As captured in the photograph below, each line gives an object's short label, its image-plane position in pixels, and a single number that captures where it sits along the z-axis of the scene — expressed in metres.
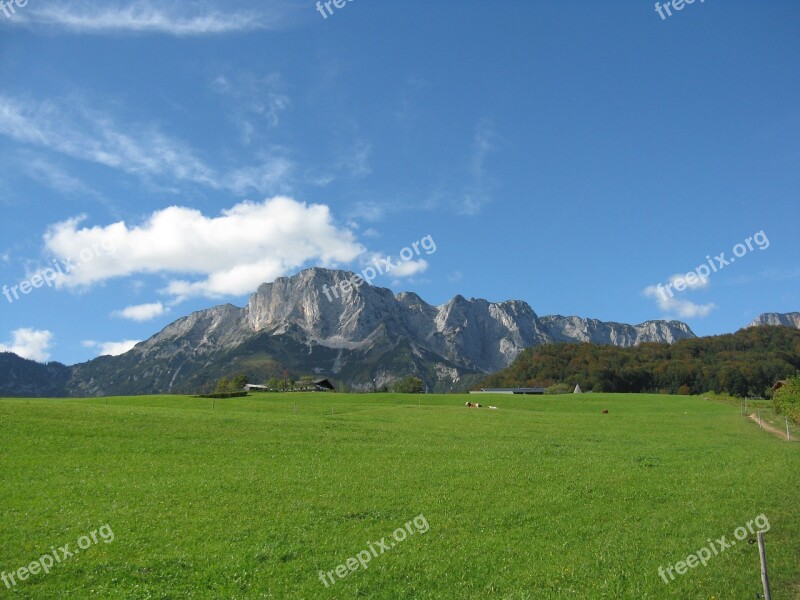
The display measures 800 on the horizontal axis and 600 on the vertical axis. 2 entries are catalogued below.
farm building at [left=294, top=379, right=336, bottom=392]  182.98
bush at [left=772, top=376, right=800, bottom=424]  71.00
